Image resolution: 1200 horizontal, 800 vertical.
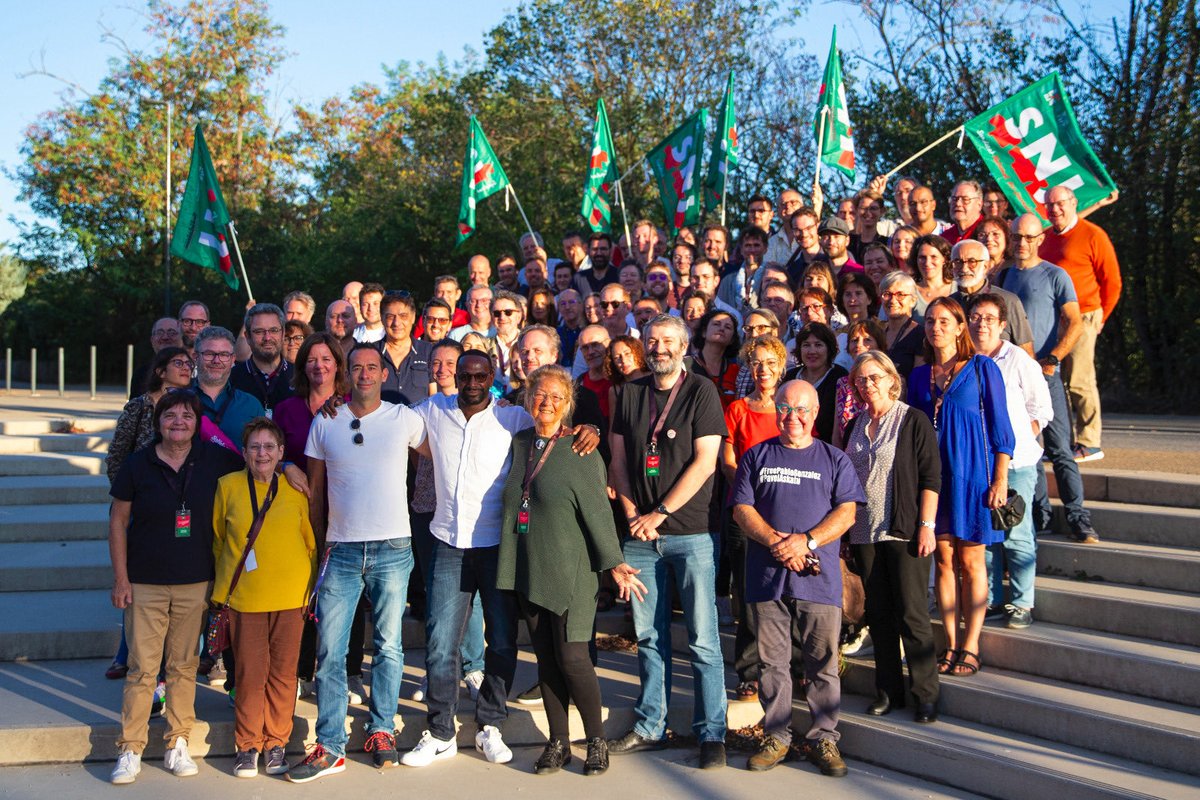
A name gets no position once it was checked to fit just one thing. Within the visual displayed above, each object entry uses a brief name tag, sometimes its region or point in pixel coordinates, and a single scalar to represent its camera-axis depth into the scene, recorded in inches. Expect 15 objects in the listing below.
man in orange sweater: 314.2
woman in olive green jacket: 213.9
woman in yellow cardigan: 218.4
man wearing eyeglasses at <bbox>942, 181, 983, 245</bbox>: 337.7
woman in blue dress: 230.4
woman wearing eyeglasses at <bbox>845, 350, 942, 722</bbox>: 222.8
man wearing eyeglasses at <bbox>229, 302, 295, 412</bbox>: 270.5
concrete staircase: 203.5
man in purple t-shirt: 215.3
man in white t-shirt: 218.1
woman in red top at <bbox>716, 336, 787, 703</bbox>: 236.7
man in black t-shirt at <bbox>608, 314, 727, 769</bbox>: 221.3
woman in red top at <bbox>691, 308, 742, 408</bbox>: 275.9
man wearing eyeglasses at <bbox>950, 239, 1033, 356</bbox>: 266.1
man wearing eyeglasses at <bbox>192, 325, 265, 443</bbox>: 240.5
